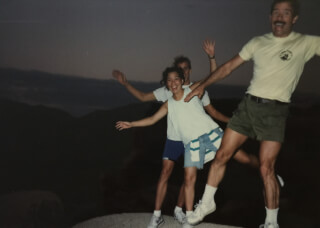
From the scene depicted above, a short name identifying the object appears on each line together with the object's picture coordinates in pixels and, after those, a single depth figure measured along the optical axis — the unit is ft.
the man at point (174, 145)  11.58
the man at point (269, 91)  9.35
